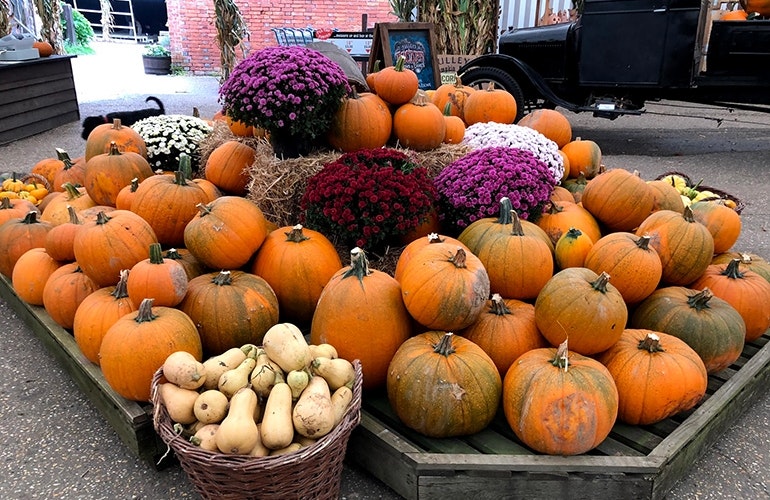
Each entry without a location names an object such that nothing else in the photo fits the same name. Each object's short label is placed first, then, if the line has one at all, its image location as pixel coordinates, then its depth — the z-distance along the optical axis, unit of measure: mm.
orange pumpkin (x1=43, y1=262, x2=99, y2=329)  2850
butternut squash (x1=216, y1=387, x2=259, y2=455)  1728
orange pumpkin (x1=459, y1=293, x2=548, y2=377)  2385
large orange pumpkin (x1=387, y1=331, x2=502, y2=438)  2113
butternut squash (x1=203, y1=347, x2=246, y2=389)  1994
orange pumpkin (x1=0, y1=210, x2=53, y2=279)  3418
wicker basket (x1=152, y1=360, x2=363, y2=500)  1722
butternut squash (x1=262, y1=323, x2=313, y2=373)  1972
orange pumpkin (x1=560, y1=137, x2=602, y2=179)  4332
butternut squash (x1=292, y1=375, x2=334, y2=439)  1812
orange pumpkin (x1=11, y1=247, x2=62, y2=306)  3131
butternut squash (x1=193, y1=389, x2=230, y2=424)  1850
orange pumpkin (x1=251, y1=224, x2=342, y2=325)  2840
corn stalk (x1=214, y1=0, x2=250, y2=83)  10695
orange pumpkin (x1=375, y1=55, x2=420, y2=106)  3803
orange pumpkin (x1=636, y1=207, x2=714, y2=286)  2736
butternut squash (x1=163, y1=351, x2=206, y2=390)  1938
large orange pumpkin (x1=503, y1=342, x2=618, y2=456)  1975
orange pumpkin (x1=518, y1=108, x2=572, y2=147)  4574
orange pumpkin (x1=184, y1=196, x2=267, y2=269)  2705
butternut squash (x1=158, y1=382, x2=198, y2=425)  1890
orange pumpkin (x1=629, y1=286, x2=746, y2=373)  2500
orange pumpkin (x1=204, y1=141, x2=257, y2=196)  3826
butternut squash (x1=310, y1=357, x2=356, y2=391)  2023
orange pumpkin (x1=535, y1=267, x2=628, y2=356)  2207
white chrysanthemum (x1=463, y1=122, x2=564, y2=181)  3963
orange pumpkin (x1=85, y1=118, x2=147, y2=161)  4051
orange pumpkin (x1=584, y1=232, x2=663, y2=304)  2543
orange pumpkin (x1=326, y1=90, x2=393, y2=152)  3619
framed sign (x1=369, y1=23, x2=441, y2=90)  6227
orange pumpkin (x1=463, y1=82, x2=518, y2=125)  4734
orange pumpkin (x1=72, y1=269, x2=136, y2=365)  2516
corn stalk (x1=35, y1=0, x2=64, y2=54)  13695
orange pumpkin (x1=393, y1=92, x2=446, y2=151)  3781
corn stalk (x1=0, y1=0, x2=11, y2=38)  10039
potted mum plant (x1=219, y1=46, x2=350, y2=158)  3238
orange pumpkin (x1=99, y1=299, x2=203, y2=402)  2230
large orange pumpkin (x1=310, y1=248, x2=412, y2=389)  2312
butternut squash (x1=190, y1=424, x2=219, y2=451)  1787
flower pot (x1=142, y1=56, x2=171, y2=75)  17680
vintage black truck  6645
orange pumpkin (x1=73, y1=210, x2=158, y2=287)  2646
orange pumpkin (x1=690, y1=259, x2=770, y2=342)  2771
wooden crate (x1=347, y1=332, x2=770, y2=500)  1982
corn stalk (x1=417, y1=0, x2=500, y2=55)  9547
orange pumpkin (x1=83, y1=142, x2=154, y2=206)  3535
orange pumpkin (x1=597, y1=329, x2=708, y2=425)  2229
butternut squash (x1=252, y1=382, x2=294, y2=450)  1783
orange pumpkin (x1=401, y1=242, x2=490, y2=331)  2244
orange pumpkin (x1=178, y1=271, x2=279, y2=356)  2521
